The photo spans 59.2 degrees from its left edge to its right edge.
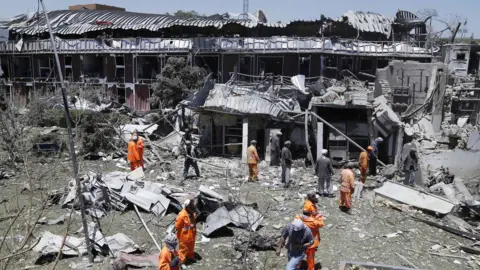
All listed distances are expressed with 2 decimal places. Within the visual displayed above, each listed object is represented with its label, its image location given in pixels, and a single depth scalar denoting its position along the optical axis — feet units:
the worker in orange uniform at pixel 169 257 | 20.30
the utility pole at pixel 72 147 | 24.29
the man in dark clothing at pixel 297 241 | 21.77
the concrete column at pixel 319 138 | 53.06
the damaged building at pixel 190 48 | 79.92
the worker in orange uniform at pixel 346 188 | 34.47
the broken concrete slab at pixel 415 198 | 35.96
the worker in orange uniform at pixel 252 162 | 44.75
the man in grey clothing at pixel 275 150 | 52.29
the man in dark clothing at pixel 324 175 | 37.68
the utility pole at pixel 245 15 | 96.04
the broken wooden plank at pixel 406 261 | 27.20
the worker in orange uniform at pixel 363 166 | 42.22
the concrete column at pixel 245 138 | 56.80
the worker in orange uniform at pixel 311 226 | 23.86
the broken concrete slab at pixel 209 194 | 33.63
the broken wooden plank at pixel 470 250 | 29.25
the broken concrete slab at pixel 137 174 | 42.53
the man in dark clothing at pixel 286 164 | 42.01
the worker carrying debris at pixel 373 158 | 46.91
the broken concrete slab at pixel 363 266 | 25.91
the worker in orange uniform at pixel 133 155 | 44.70
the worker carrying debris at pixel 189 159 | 44.68
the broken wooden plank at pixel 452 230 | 31.55
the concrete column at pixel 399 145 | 52.54
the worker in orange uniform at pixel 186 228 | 25.20
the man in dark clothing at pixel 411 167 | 41.39
